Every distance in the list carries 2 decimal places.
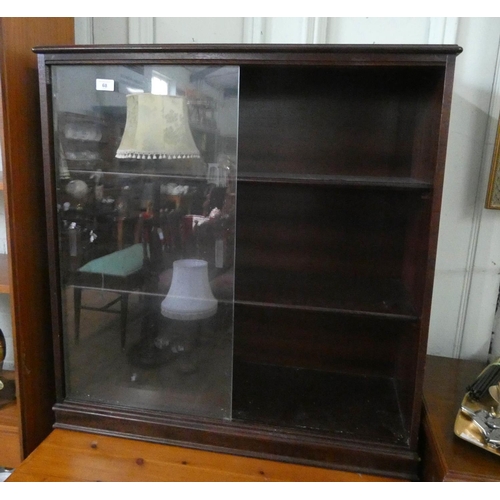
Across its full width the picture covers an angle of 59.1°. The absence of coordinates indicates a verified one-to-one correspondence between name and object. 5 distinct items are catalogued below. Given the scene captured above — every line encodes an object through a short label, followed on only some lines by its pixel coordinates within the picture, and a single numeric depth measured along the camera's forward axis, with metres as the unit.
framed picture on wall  1.20
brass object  0.91
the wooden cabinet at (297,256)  1.02
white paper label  1.08
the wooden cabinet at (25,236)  1.07
